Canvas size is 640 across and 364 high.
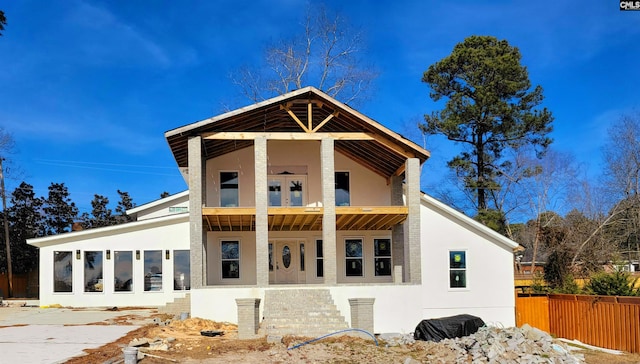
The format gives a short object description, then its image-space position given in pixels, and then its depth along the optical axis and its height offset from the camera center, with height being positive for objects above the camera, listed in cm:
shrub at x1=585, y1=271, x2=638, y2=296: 2112 -195
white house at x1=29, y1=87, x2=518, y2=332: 2120 +11
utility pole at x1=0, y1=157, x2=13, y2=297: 3700 +54
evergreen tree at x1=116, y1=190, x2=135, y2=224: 5096 +301
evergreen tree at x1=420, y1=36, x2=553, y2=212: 3769 +768
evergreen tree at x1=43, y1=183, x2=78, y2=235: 4462 +217
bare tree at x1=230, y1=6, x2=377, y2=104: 3884 +948
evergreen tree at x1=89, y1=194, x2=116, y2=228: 4916 +225
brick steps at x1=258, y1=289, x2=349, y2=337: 1880 -252
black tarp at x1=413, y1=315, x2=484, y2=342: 1814 -288
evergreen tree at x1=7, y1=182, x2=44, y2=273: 4009 +113
